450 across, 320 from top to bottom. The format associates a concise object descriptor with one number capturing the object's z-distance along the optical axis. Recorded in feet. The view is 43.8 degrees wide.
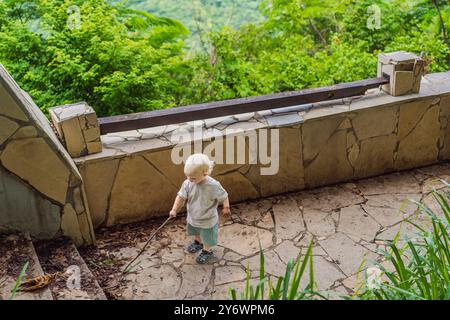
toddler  13.44
